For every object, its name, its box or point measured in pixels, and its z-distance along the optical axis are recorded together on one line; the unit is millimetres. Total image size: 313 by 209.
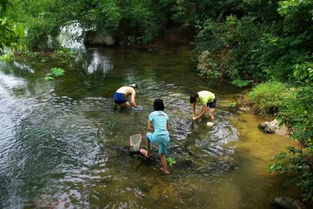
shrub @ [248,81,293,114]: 10578
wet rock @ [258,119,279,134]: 9328
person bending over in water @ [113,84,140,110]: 11297
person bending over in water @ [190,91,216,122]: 10000
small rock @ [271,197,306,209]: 5941
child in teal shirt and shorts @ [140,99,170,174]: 7227
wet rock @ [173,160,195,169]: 7720
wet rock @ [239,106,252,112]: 11292
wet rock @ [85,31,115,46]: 24906
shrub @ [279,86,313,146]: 5523
